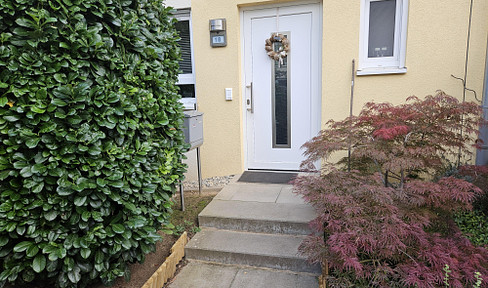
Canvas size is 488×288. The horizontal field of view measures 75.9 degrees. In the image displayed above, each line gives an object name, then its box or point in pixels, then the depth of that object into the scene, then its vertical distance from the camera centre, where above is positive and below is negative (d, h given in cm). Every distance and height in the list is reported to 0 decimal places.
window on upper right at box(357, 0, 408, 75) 392 +63
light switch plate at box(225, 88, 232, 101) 459 -3
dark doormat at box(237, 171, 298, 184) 439 -124
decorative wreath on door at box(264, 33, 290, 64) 438 +60
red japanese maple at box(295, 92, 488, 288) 205 -83
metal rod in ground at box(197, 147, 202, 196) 422 -118
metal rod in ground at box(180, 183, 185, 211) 362 -126
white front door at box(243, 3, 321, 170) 436 +5
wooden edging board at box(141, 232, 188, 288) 253 -149
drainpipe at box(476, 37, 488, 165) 352 -57
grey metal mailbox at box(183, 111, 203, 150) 363 -43
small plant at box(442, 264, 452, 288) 191 -116
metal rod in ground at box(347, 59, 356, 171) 404 +12
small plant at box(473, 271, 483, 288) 187 -118
